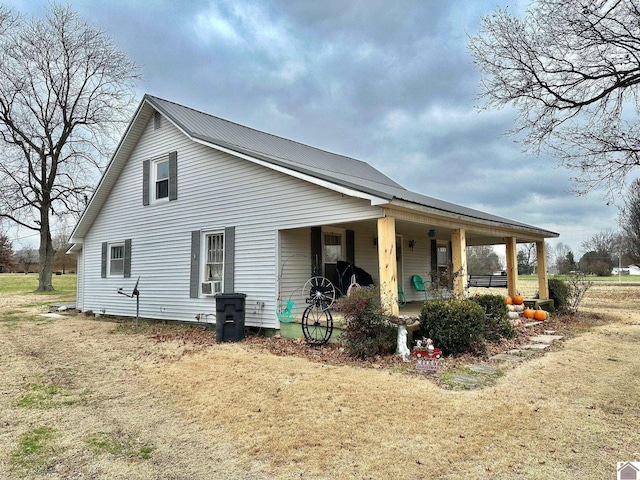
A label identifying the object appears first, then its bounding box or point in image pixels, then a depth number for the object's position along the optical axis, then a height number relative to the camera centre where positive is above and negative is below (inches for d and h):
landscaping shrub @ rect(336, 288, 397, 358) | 261.4 -35.4
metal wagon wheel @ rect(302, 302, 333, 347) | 304.3 -42.0
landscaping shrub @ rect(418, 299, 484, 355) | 270.2 -37.9
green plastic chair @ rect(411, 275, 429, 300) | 537.3 -19.6
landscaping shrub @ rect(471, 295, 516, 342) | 317.1 -40.7
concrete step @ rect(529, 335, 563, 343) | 323.2 -57.7
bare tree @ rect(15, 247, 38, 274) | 2053.4 +98.2
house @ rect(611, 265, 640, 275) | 2030.8 -33.9
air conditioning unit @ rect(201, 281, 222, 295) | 401.7 -15.2
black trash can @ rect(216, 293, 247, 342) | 345.7 -38.2
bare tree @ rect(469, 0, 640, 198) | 376.5 +190.8
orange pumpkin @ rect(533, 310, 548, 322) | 421.6 -49.3
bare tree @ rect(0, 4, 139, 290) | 866.8 +379.7
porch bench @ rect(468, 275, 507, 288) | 609.1 -20.3
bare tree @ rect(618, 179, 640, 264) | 956.6 +114.5
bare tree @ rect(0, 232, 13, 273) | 1624.0 +100.2
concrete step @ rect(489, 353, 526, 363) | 258.8 -57.8
